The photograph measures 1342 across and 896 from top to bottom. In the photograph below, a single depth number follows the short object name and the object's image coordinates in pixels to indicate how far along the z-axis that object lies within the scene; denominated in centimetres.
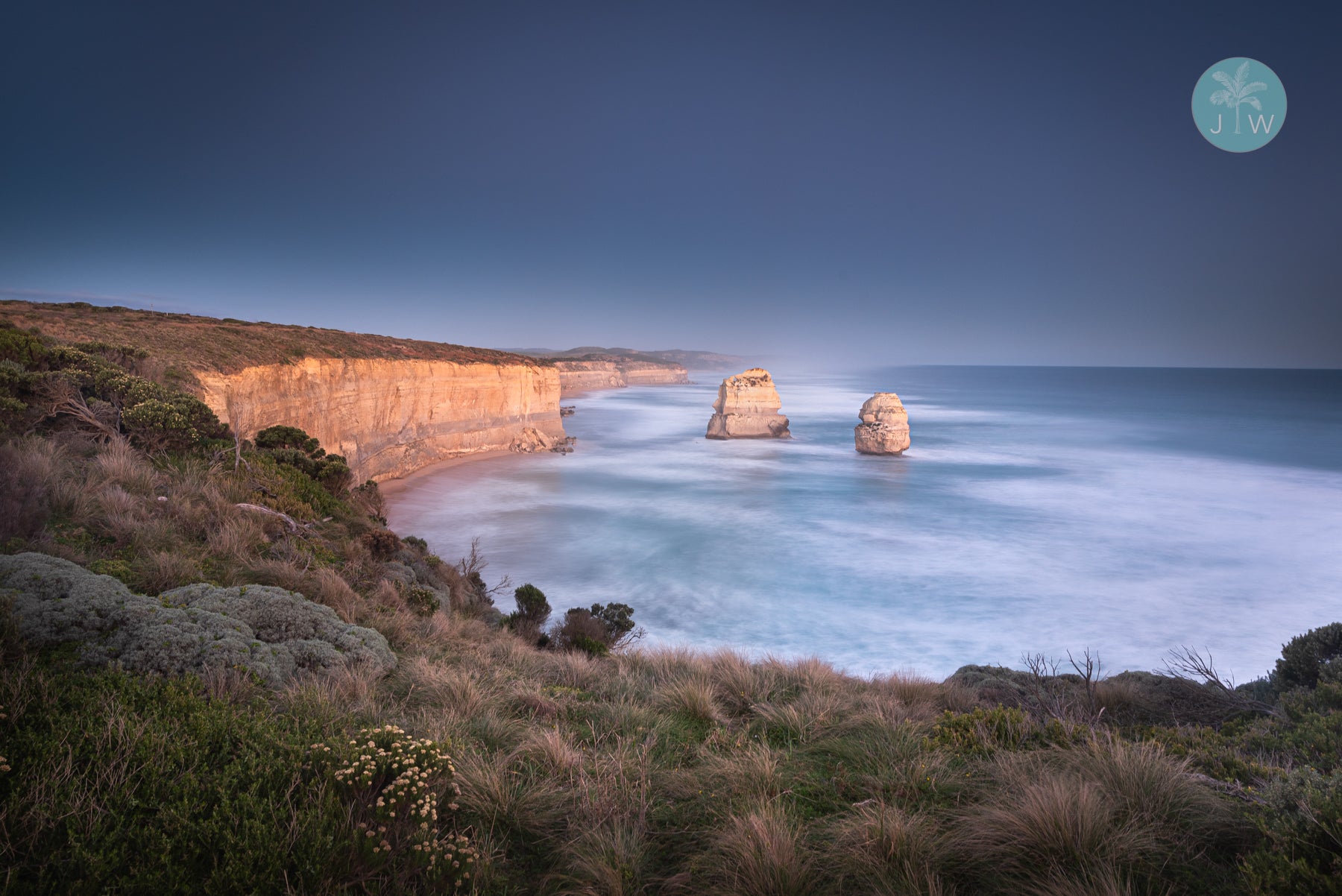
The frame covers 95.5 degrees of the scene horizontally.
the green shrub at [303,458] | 1441
